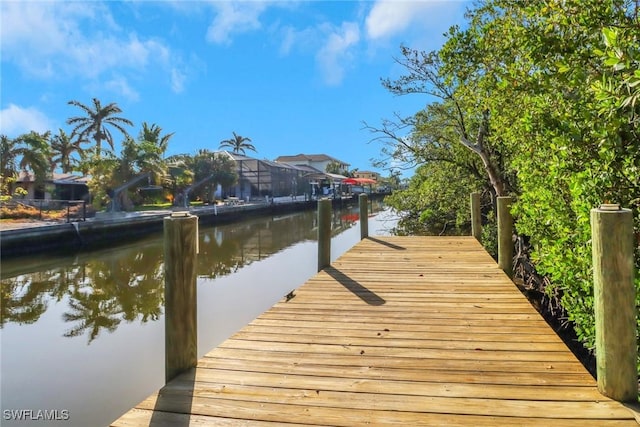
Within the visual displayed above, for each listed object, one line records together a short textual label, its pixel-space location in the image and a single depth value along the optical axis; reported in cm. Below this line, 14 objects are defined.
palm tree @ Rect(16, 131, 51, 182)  2044
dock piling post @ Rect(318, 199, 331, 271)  503
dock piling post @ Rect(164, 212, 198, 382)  216
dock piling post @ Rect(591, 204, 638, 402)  172
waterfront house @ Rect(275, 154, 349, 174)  7062
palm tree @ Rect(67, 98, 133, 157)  3306
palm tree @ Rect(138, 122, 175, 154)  3512
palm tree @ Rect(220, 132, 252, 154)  5369
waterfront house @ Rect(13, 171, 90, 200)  2422
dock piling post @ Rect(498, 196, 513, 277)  465
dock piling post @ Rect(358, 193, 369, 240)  742
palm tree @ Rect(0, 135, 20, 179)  2098
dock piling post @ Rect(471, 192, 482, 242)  696
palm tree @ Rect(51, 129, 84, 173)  3250
